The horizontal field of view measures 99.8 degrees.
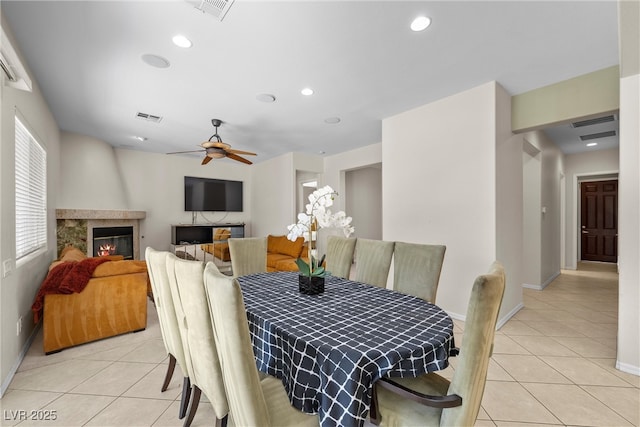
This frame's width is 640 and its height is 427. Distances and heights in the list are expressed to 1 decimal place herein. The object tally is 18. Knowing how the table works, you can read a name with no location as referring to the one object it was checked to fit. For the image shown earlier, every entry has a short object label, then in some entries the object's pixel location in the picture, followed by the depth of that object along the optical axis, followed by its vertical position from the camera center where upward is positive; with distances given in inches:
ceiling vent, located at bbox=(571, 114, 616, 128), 143.7 +50.2
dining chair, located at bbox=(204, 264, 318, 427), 35.6 -19.4
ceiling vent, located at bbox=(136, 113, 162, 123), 144.7 +53.0
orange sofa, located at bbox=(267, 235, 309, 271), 177.5 -29.7
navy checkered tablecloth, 38.6 -21.0
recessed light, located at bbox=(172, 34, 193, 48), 80.9 +53.0
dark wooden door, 241.3 -7.5
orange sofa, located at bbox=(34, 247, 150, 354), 93.3 -34.7
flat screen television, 243.3 +18.0
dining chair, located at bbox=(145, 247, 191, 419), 56.8 -21.4
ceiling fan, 137.3 +34.1
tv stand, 231.7 -16.9
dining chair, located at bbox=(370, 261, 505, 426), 37.5 -23.5
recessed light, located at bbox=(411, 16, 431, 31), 73.8 +53.4
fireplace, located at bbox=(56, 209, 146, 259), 163.0 -8.2
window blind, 94.3 +8.6
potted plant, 68.0 -3.3
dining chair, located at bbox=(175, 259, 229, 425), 43.4 -19.9
